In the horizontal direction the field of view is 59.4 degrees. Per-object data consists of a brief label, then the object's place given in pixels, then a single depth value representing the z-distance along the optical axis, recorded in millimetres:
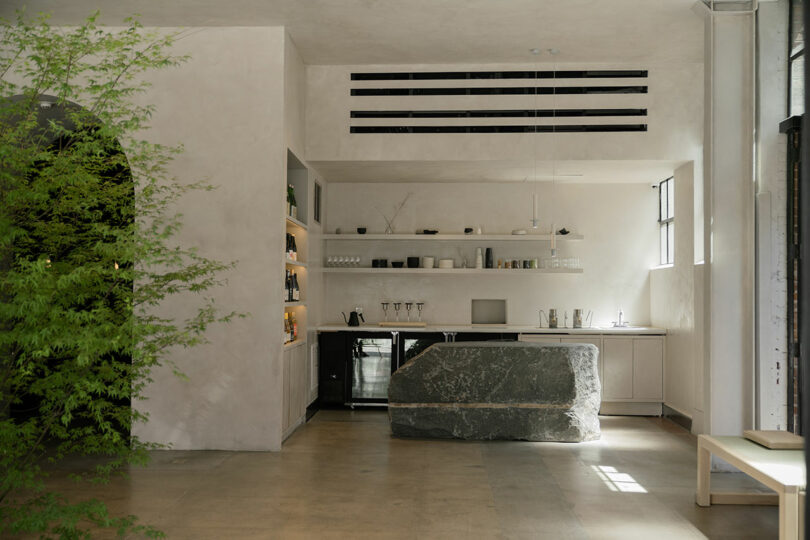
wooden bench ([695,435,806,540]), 3391
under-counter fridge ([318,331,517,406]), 7965
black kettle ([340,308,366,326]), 8281
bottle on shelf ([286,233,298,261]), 6841
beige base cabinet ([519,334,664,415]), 7758
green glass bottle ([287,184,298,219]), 6882
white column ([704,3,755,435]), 5336
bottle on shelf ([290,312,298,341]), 7112
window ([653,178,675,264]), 8242
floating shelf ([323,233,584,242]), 8414
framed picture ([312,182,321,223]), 7973
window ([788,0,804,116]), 5215
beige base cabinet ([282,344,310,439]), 6406
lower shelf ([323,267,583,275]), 8391
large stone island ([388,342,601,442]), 6227
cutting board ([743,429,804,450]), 4156
